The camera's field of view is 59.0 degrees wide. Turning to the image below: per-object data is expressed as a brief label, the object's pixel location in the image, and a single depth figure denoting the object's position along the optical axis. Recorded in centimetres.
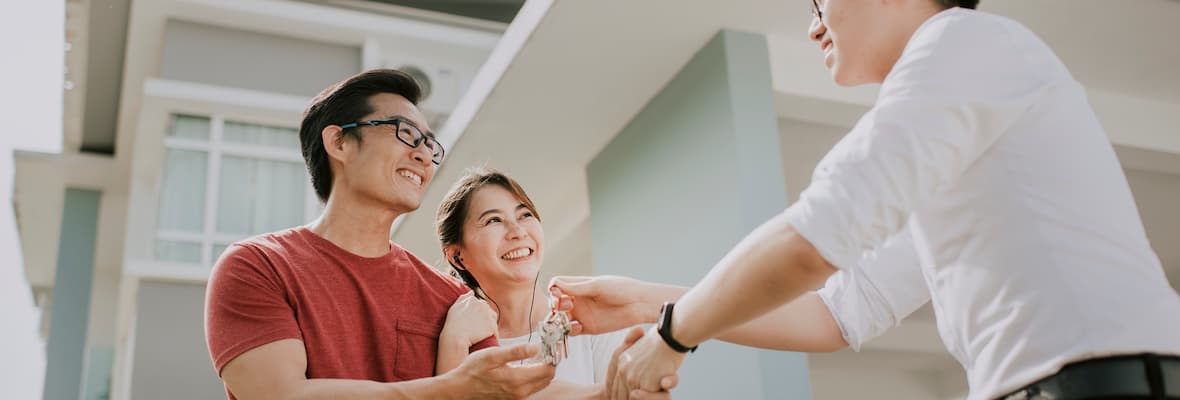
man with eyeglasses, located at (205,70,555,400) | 210
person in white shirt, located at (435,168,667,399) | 342
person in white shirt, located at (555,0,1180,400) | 142
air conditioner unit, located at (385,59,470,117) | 1068
